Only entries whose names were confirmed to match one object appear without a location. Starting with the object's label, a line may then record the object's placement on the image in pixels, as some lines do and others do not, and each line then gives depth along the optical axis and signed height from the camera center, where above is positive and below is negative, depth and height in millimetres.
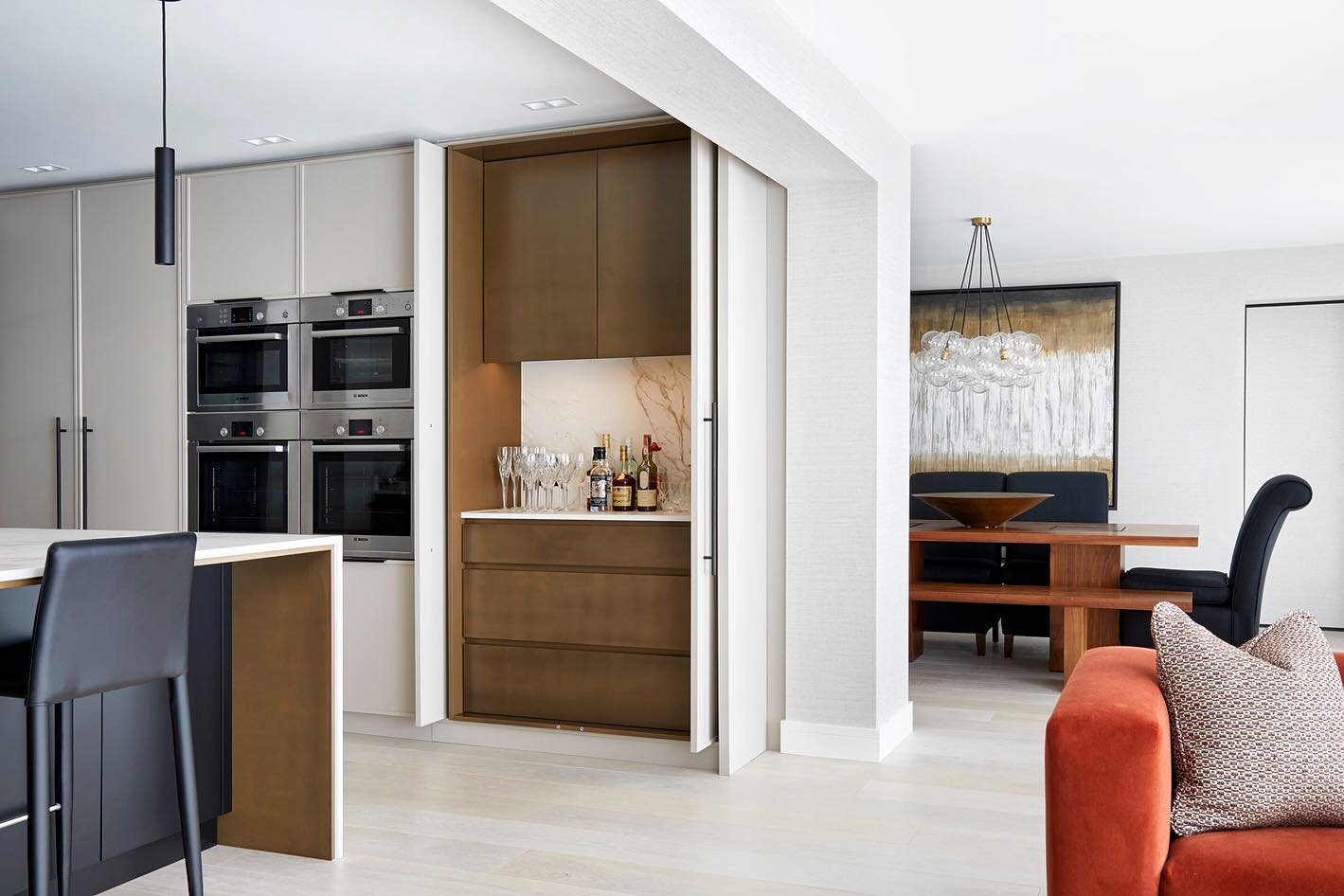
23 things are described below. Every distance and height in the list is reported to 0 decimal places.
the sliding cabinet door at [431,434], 4406 -7
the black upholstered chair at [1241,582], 5266 -707
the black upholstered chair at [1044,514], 6555 -489
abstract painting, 7445 +162
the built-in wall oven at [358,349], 4496 +320
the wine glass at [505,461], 4742 -119
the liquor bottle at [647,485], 4504 -206
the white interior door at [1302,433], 7109 -11
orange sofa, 1978 -697
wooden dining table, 5469 -758
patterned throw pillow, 2096 -552
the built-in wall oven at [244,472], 4719 -162
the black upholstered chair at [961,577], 6434 -790
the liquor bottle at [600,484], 4535 -204
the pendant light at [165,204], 3031 +589
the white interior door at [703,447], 4027 -53
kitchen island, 2934 -766
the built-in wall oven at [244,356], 4746 +312
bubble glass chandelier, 6141 +377
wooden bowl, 5824 -372
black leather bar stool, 2270 -436
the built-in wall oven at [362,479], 4496 -184
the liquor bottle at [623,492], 4508 -228
